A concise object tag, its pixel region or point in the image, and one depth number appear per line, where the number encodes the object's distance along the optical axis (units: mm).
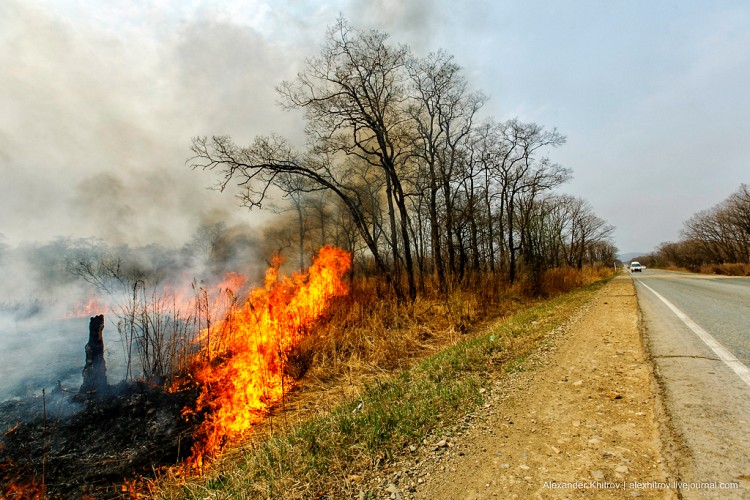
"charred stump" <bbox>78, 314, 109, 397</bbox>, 6082
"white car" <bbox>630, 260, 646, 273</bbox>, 54375
